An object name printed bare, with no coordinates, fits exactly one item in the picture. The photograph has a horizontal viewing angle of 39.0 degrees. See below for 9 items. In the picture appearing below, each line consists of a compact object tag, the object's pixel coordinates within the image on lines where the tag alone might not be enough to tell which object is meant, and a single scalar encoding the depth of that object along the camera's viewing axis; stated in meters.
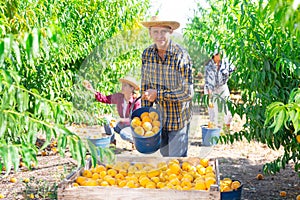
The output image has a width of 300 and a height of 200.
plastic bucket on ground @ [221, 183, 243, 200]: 3.50
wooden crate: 2.94
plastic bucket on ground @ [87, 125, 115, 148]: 5.34
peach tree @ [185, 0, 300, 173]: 3.37
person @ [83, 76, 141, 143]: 3.71
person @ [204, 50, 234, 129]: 6.85
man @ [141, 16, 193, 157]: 3.52
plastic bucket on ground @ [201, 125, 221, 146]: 6.61
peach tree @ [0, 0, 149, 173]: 1.62
